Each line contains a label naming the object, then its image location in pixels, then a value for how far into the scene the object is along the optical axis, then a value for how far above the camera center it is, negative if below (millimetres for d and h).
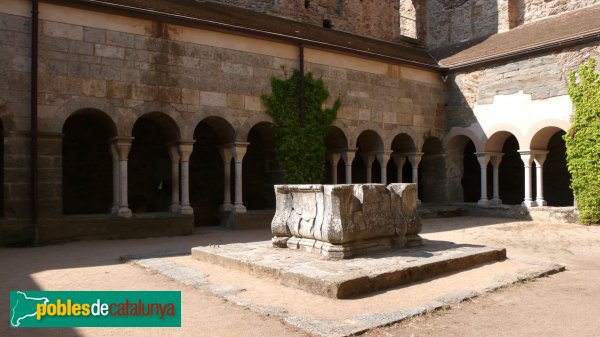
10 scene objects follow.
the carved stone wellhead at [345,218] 5410 -535
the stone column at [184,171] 9680 +59
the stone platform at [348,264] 4395 -951
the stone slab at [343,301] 3527 -1072
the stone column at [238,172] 10352 +46
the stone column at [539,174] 12180 -43
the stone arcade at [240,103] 8148 +1526
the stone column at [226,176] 10617 -40
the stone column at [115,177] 9045 -40
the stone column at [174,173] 9852 +31
